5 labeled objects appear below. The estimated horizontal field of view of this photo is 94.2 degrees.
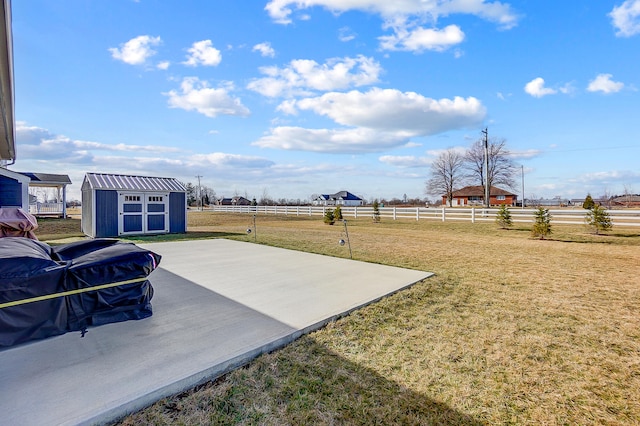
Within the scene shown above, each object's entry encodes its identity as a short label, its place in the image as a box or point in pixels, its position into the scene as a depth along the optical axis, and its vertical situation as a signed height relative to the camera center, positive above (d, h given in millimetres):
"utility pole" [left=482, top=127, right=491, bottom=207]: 27480 +5902
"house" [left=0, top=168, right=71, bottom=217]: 9562 +752
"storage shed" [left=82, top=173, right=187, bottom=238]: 10961 +158
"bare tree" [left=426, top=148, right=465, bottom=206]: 37125 +4136
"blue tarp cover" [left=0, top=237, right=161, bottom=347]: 2350 -690
